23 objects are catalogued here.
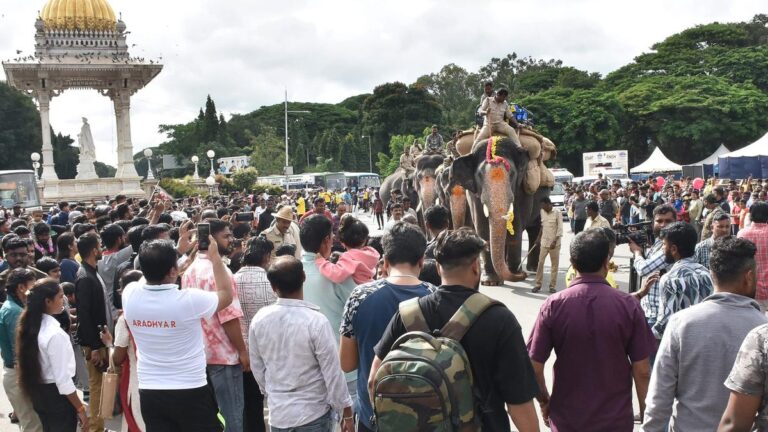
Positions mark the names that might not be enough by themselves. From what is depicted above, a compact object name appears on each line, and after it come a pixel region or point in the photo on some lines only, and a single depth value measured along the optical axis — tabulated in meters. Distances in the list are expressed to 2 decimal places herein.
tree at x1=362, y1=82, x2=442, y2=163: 78.88
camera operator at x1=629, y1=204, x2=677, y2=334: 5.35
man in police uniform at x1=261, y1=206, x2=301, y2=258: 9.66
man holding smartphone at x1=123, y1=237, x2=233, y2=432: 4.60
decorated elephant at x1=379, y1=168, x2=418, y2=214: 20.94
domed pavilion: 40.34
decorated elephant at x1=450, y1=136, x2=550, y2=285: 11.81
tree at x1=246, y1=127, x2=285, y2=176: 73.31
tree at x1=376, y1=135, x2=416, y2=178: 62.96
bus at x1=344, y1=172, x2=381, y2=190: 64.19
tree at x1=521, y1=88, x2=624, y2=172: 55.53
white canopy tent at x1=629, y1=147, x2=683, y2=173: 39.12
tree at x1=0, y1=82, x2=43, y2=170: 61.72
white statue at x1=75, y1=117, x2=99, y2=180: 42.72
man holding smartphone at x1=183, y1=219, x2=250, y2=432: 5.21
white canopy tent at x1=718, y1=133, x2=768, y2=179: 27.73
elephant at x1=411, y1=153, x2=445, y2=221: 17.42
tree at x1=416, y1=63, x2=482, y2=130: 85.88
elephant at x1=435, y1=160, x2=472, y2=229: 14.48
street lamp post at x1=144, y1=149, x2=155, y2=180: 38.07
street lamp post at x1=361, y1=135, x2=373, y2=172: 77.52
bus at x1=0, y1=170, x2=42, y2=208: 27.66
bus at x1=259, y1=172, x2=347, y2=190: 63.62
